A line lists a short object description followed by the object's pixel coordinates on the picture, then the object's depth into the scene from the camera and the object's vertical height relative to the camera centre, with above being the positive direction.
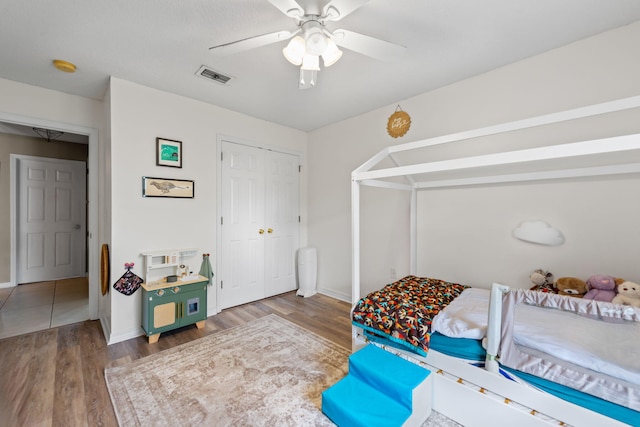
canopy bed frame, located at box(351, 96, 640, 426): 1.20 -0.30
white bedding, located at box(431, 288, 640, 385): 1.14 -0.60
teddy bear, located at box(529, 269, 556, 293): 2.09 -0.51
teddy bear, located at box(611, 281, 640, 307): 1.64 -0.49
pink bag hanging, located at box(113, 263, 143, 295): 2.50 -0.65
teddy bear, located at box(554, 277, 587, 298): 1.89 -0.51
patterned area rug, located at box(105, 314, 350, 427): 1.58 -1.17
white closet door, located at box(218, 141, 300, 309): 3.32 -0.13
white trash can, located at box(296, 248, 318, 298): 3.77 -0.81
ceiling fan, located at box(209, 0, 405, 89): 1.43 +0.99
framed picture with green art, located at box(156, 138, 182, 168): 2.74 +0.63
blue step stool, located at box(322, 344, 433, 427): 1.36 -0.99
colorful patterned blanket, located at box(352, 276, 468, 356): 1.66 -0.66
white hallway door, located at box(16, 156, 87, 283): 4.28 -0.09
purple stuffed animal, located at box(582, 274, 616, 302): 1.74 -0.49
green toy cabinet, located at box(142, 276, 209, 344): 2.45 -0.87
